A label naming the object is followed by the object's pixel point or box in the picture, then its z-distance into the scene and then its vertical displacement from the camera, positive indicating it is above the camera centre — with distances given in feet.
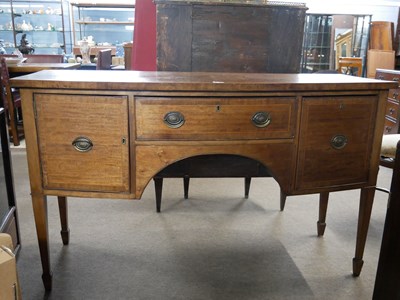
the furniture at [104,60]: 10.98 -0.41
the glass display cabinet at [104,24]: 20.71 +1.22
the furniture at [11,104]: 10.50 -1.74
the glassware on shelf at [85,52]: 14.52 -0.24
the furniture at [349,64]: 14.68 -0.50
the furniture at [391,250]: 3.14 -1.67
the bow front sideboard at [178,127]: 3.74 -0.81
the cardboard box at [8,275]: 2.85 -1.74
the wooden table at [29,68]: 11.59 -0.69
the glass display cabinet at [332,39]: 19.83 +0.63
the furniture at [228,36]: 5.40 +0.19
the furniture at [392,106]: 10.74 -1.55
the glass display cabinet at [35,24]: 19.29 +1.07
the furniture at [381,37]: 19.49 +0.74
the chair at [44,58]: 14.64 -0.51
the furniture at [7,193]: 4.80 -1.95
